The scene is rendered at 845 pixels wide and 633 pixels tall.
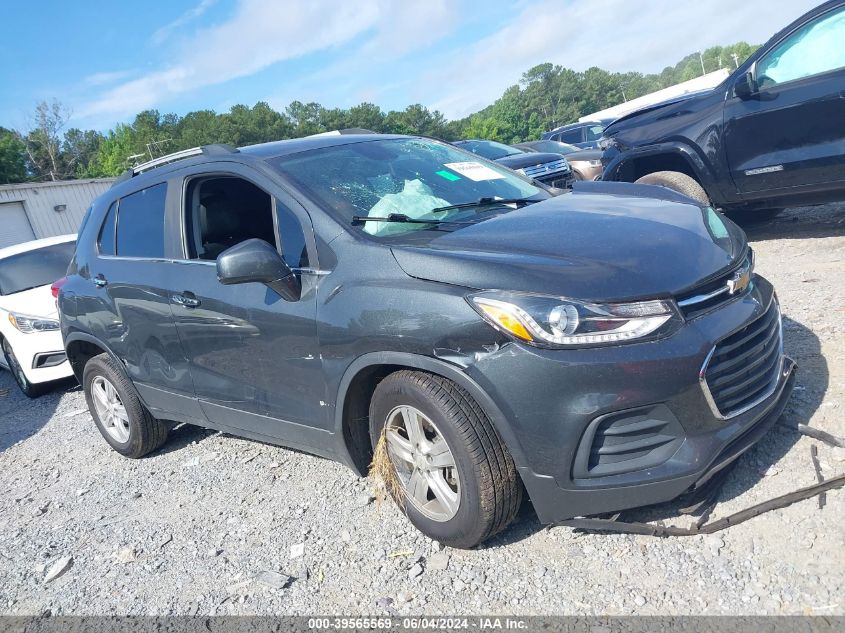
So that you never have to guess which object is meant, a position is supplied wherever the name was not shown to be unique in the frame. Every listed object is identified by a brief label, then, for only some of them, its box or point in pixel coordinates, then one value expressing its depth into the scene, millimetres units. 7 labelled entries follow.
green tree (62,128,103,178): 83250
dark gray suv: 2494
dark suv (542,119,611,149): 19172
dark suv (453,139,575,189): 10734
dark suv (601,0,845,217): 5602
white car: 7098
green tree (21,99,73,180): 69225
